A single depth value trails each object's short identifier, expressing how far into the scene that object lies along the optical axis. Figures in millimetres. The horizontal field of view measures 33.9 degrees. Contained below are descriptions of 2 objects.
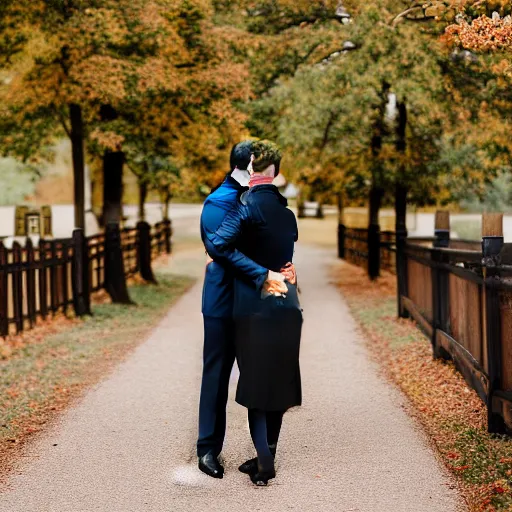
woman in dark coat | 5051
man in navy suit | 5238
